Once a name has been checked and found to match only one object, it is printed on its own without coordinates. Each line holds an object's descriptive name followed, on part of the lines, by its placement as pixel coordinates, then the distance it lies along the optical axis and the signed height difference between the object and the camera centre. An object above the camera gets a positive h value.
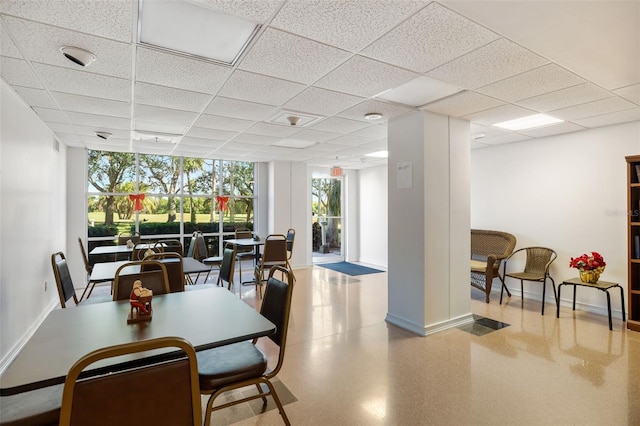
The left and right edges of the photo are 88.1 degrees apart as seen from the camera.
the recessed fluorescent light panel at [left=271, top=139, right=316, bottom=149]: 5.38 +1.20
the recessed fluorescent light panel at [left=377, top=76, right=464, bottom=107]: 2.92 +1.16
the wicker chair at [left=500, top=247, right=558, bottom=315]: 4.62 -0.77
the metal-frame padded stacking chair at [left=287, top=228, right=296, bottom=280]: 6.63 -0.52
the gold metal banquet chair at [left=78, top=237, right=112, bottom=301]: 4.66 -0.69
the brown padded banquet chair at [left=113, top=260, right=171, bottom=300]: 2.44 -0.50
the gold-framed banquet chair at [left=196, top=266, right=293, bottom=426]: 1.73 -0.84
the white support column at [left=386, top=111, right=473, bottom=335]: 3.65 -0.11
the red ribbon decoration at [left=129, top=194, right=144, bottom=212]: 6.32 +0.32
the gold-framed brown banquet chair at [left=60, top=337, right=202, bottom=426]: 1.01 -0.59
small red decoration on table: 1.85 -0.50
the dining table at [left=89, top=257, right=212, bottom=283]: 3.18 -0.59
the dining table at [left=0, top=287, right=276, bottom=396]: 1.26 -0.58
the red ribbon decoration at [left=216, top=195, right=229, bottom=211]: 7.31 +0.31
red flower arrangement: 3.99 -0.62
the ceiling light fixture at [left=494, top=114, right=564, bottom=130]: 3.97 +1.14
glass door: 8.98 +0.06
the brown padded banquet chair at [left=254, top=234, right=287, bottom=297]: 5.40 -0.67
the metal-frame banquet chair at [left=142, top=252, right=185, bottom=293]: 3.11 -0.56
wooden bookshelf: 3.76 -0.46
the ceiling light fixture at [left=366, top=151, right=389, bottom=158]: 6.32 +1.17
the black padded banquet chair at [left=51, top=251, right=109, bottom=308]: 2.88 -0.61
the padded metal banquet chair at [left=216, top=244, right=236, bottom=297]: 3.51 -0.56
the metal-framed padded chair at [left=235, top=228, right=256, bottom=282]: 6.25 -0.72
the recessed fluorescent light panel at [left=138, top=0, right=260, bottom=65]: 1.88 +1.17
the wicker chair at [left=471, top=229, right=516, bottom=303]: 4.95 -0.66
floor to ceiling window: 6.44 +0.39
